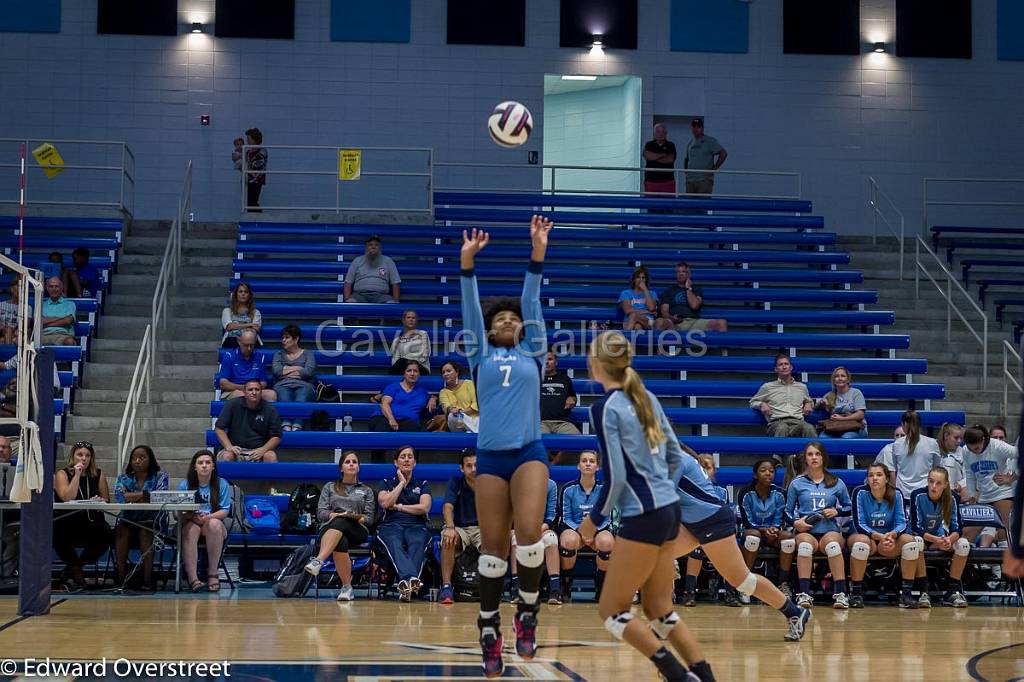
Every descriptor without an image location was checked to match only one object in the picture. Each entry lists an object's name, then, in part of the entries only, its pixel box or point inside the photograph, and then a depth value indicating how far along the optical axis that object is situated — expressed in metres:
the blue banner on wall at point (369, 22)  20.97
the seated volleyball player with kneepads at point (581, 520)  11.81
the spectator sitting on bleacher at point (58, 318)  15.31
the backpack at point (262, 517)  12.61
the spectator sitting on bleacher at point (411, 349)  14.98
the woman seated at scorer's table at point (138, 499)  11.90
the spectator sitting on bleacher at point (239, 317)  15.34
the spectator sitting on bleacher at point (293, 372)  14.60
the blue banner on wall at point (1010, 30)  21.55
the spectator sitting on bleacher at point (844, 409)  14.27
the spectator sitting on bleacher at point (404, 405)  14.09
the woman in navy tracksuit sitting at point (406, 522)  11.77
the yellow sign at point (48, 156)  17.44
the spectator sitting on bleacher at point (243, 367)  14.60
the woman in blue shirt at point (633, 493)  6.04
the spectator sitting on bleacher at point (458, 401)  13.97
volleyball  9.55
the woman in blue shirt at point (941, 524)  11.99
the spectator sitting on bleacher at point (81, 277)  16.53
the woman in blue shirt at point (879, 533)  11.80
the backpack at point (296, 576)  11.66
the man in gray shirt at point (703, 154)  20.17
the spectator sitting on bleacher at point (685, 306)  16.42
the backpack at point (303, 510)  12.51
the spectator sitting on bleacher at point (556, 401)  14.16
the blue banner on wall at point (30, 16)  20.48
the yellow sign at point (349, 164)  18.52
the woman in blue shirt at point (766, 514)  12.00
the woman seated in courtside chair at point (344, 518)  11.70
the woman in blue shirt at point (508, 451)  6.70
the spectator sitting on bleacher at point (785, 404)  14.33
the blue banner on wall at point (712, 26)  21.45
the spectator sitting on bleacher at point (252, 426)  13.55
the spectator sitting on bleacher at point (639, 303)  15.94
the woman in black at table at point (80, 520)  11.95
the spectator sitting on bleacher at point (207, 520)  11.88
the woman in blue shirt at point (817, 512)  11.68
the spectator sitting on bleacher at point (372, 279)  16.67
